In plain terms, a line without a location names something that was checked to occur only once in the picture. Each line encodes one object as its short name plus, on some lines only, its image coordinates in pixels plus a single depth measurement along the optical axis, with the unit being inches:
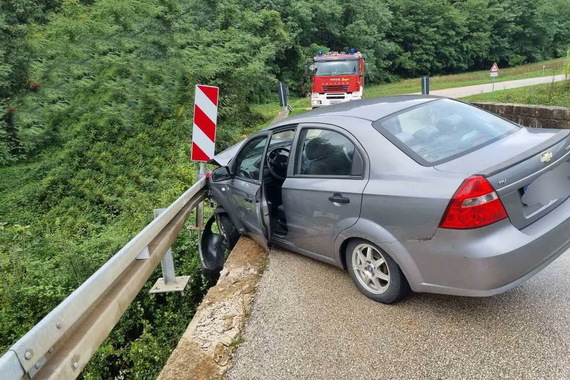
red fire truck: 786.2
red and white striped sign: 216.4
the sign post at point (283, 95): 746.7
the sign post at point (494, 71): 850.6
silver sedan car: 103.7
